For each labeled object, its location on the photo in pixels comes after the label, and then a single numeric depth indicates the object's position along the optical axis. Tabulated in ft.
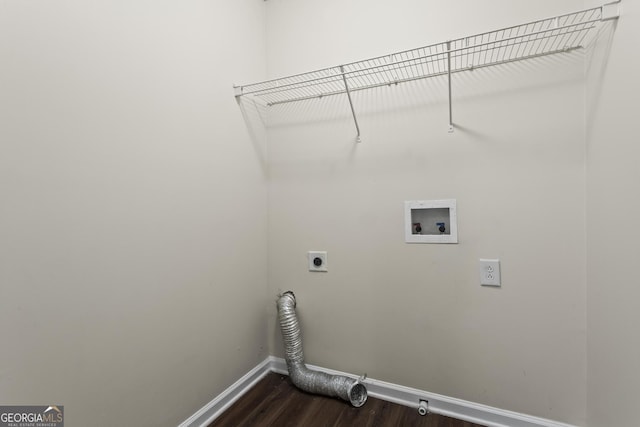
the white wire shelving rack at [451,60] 3.94
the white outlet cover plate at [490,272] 4.42
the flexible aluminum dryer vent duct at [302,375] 5.01
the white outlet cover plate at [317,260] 5.63
